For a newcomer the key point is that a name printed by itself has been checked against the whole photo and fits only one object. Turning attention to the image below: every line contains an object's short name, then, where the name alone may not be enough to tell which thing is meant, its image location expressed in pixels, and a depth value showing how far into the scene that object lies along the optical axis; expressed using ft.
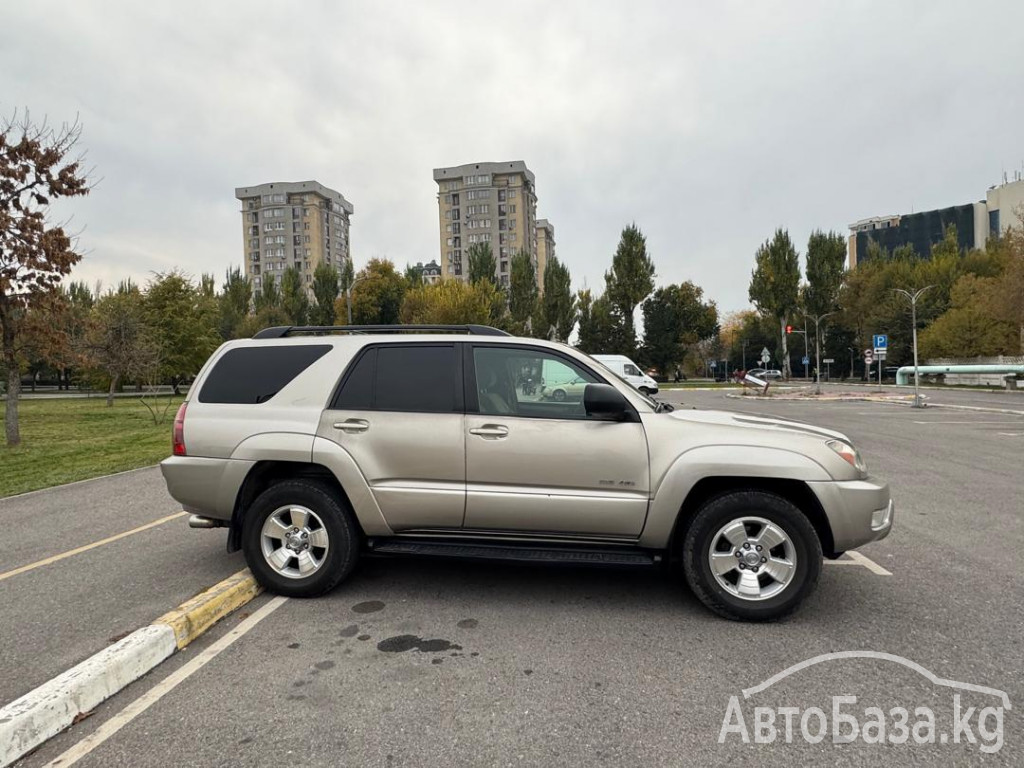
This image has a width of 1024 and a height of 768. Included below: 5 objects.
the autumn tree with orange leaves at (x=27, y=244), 46.83
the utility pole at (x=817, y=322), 195.84
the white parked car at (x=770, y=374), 179.05
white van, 76.44
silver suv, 12.49
